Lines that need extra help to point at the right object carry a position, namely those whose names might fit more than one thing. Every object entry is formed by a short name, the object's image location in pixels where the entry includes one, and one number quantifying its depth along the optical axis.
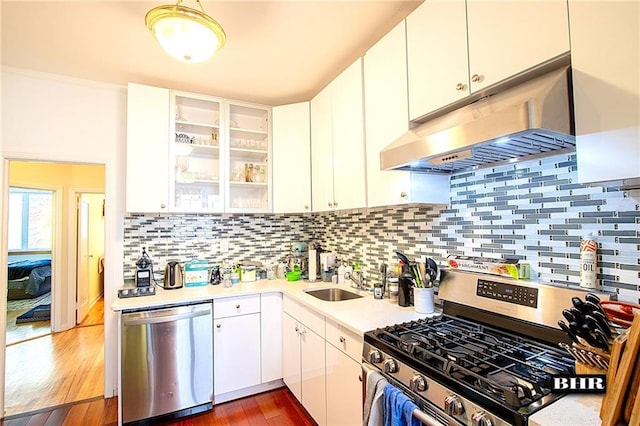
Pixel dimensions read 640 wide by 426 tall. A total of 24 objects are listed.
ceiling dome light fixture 1.34
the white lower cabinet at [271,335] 2.45
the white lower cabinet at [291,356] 2.21
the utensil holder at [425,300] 1.72
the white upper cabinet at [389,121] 1.63
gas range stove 0.90
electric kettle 2.50
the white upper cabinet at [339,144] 2.00
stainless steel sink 2.42
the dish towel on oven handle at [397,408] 1.10
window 5.62
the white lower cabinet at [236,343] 2.30
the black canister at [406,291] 1.85
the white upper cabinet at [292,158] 2.71
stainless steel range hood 0.96
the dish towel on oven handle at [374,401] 1.22
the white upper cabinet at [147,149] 2.34
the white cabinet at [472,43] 1.03
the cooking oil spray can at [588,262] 1.13
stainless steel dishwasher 2.05
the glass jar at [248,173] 2.84
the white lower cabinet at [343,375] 1.55
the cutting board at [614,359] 0.77
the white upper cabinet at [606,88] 0.84
